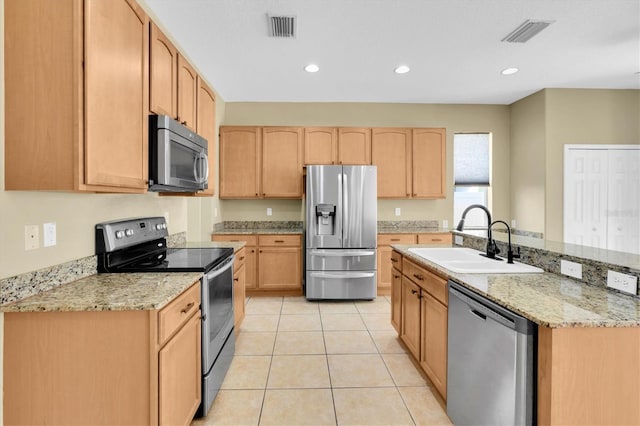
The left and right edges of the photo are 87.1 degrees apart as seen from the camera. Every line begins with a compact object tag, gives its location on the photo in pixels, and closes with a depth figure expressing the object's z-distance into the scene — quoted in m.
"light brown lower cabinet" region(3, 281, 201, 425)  1.39
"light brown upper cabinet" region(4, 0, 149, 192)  1.40
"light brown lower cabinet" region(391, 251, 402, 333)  2.92
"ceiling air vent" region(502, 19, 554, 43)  2.80
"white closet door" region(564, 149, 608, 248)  4.49
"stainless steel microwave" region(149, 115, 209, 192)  2.00
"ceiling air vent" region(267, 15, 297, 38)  2.72
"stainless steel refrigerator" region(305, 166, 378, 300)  4.24
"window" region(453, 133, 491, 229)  5.24
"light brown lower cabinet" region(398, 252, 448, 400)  2.03
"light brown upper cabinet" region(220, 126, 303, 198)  4.70
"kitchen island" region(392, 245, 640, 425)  1.20
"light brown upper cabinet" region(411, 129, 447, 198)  4.80
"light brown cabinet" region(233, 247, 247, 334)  2.94
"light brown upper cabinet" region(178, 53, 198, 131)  2.43
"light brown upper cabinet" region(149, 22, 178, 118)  2.03
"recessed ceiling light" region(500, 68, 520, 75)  3.80
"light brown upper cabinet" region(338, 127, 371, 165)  4.73
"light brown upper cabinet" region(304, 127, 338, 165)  4.72
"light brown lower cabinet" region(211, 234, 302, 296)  4.43
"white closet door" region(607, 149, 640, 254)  4.49
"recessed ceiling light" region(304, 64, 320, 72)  3.67
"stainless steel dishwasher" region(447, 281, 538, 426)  1.30
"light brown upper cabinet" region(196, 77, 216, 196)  2.86
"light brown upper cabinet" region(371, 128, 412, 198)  4.76
